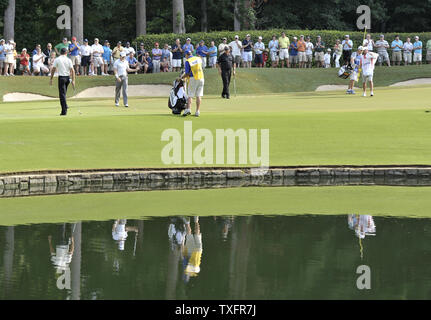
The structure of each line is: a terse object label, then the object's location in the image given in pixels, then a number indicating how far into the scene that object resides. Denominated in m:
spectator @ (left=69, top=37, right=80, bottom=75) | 42.21
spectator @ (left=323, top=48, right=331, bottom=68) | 46.75
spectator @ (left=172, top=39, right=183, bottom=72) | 43.88
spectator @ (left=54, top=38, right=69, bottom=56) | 40.50
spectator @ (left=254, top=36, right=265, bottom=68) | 45.47
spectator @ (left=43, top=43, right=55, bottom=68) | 43.36
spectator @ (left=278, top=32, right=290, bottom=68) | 45.03
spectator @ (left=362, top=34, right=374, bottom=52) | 43.47
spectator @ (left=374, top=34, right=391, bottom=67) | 46.69
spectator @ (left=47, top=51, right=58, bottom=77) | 43.12
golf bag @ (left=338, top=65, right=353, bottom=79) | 39.29
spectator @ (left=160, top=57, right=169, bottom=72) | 44.97
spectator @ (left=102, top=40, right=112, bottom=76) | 44.22
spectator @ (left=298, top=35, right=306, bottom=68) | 45.22
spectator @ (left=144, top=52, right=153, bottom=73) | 45.28
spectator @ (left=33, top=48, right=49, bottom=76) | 43.94
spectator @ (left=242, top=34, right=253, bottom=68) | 44.28
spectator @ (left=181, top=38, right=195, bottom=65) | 41.11
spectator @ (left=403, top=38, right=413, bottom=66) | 47.66
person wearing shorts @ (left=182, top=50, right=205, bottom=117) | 26.39
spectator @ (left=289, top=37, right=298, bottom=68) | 45.75
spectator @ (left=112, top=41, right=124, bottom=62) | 39.61
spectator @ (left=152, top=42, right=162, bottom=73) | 44.55
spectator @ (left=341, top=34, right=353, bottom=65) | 45.16
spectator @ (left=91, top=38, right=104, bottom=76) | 43.34
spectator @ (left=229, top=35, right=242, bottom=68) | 43.43
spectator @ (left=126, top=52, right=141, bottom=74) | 41.82
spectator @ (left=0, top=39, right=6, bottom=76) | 41.58
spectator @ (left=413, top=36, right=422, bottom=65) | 47.14
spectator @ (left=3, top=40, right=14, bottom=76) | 41.50
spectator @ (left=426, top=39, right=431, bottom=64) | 47.91
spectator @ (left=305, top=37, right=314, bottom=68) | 45.69
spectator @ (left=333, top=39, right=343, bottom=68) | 46.22
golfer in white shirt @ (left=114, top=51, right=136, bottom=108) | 30.62
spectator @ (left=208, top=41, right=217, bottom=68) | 43.59
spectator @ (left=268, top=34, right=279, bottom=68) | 45.56
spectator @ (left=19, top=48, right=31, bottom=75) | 43.94
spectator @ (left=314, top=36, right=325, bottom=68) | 46.69
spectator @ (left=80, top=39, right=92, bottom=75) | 42.96
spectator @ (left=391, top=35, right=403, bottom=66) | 47.50
